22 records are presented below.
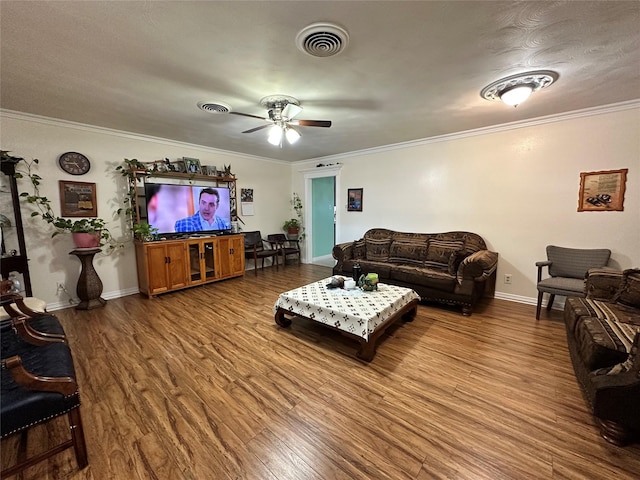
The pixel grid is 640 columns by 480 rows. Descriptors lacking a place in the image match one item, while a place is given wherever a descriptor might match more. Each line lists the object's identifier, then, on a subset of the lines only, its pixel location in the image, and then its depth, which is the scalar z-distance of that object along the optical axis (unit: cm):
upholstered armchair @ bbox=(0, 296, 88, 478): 112
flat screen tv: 390
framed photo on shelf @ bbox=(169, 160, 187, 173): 428
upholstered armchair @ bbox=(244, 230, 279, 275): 529
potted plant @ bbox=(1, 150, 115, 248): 309
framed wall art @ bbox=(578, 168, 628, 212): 289
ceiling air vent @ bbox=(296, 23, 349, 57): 160
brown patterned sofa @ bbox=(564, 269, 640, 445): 138
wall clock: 332
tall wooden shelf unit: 274
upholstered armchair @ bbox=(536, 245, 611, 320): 278
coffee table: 221
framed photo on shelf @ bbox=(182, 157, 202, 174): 428
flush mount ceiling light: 217
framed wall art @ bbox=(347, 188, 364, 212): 511
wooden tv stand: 374
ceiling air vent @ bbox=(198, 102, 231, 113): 269
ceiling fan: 250
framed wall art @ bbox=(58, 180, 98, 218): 336
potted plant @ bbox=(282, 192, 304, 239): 614
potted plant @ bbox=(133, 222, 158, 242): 365
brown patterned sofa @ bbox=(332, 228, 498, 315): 312
